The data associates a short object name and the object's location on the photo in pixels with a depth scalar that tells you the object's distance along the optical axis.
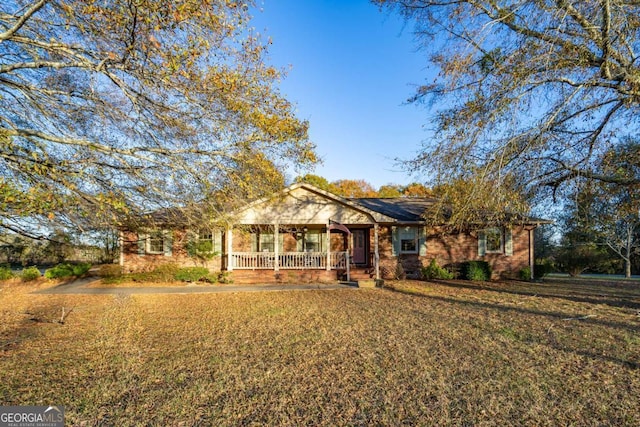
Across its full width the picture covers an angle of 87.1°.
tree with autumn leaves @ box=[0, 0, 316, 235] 4.54
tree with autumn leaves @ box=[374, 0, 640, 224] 6.87
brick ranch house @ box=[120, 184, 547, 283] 15.79
